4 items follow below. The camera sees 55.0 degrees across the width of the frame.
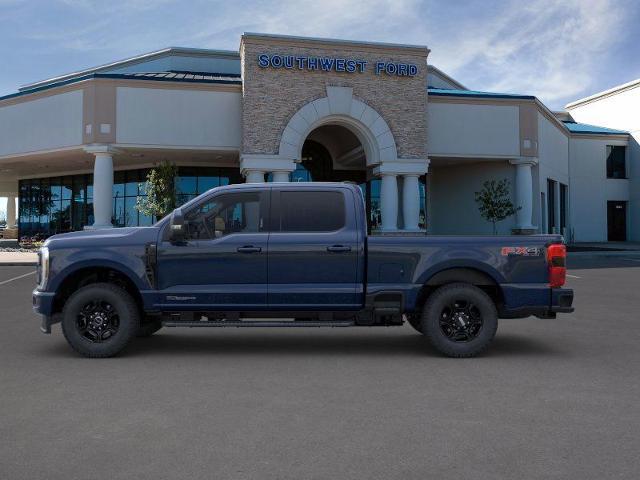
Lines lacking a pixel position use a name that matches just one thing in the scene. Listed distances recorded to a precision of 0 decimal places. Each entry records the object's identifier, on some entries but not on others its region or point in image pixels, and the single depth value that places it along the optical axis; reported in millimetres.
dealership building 28625
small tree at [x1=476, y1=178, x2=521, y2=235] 32438
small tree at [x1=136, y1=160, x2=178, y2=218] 31500
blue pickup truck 7469
